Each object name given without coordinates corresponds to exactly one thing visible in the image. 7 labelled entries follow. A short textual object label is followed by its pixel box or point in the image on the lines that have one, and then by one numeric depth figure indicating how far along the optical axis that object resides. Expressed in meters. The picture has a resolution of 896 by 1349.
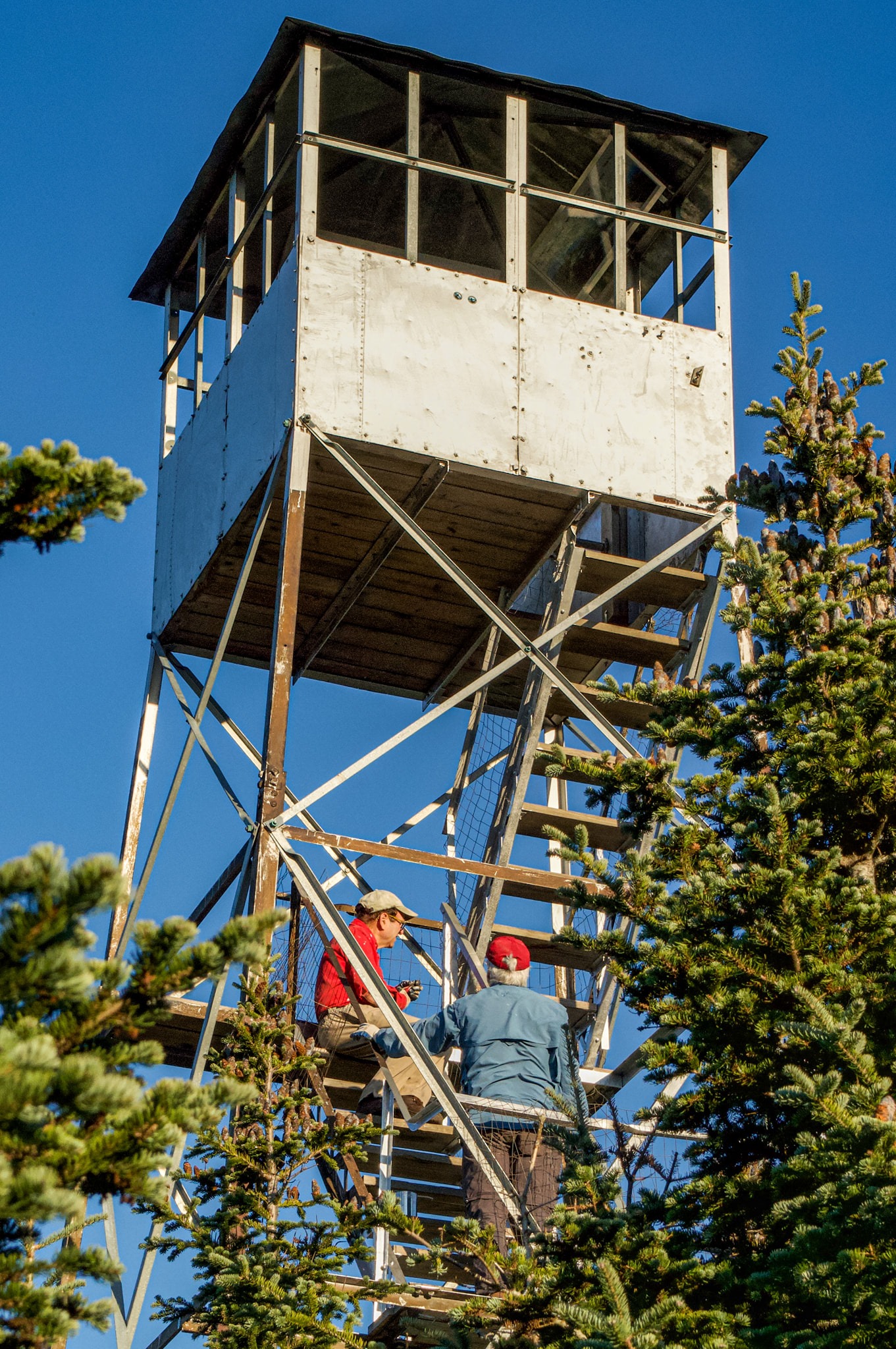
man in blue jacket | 19.62
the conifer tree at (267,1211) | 18.81
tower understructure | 25.92
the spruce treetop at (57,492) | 10.77
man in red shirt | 24.26
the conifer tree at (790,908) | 13.89
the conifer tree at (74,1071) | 9.32
